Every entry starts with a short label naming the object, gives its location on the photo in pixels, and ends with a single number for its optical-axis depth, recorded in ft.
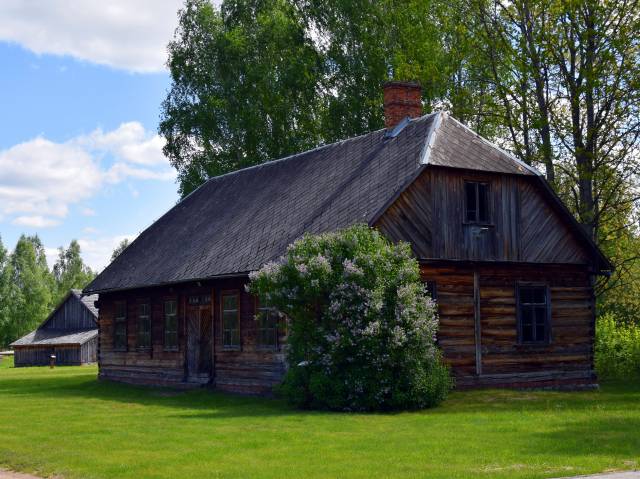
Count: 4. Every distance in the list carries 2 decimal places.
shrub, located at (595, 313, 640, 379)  95.04
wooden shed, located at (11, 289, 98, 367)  200.64
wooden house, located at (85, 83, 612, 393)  74.02
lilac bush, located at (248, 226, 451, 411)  60.59
